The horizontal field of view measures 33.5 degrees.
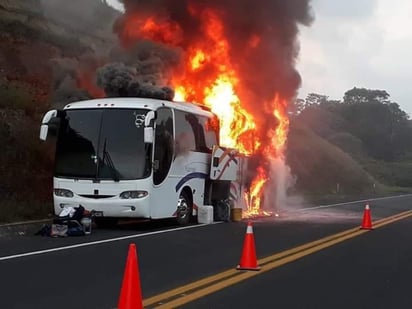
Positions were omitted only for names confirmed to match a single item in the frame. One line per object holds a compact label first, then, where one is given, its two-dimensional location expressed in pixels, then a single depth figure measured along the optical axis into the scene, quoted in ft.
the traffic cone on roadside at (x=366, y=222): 56.16
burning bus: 49.29
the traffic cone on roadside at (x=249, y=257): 32.19
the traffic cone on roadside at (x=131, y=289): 20.59
